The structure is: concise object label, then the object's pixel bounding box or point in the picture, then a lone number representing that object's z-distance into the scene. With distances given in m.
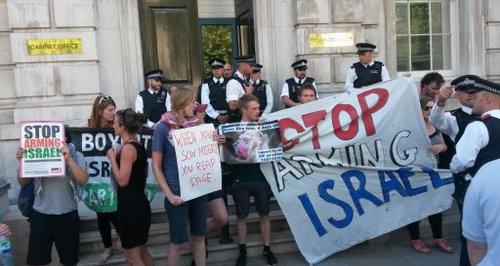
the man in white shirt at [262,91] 6.95
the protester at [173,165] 4.30
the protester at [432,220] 5.48
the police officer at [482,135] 3.28
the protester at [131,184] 4.11
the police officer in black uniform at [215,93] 6.76
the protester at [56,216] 4.15
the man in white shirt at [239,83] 6.12
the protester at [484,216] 1.98
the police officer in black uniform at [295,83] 7.02
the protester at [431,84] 5.62
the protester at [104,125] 5.07
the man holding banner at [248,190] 5.07
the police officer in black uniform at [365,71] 7.11
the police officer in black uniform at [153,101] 6.63
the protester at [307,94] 5.80
